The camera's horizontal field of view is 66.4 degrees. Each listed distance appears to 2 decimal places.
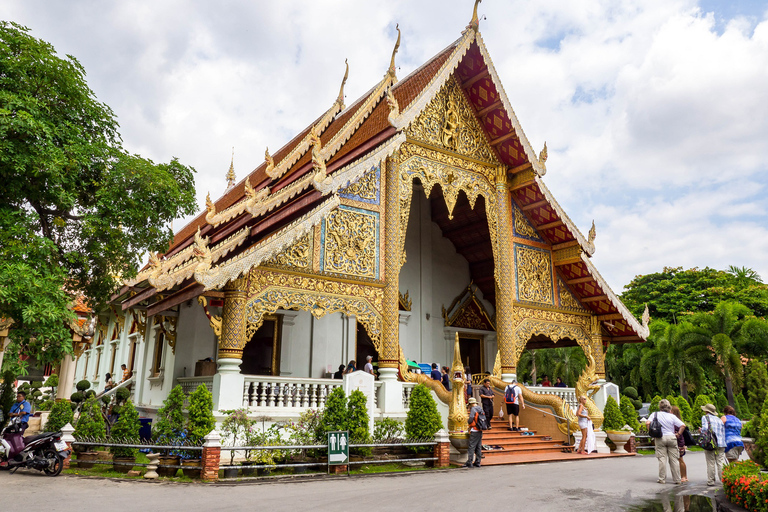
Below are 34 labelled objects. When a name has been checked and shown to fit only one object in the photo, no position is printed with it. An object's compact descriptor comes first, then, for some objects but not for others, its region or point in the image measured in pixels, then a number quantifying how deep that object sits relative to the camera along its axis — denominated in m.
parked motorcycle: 8.02
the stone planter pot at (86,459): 8.71
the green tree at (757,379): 19.63
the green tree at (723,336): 22.05
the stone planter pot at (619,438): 12.43
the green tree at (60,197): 7.10
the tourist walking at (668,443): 8.15
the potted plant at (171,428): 8.05
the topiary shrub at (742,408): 24.84
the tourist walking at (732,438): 7.96
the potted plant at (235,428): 8.48
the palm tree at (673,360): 24.42
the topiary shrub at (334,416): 8.82
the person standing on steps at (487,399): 11.18
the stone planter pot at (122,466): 8.38
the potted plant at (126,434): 8.69
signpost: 8.30
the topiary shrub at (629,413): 13.27
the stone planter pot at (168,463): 7.92
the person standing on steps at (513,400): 12.10
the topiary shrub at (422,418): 9.62
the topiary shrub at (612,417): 12.66
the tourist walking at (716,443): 7.91
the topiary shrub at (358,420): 8.86
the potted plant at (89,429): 8.80
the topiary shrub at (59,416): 9.51
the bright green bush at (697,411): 16.86
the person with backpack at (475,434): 9.40
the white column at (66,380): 14.81
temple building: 9.93
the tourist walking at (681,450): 8.14
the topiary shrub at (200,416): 8.03
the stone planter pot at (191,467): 7.75
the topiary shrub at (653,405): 16.39
